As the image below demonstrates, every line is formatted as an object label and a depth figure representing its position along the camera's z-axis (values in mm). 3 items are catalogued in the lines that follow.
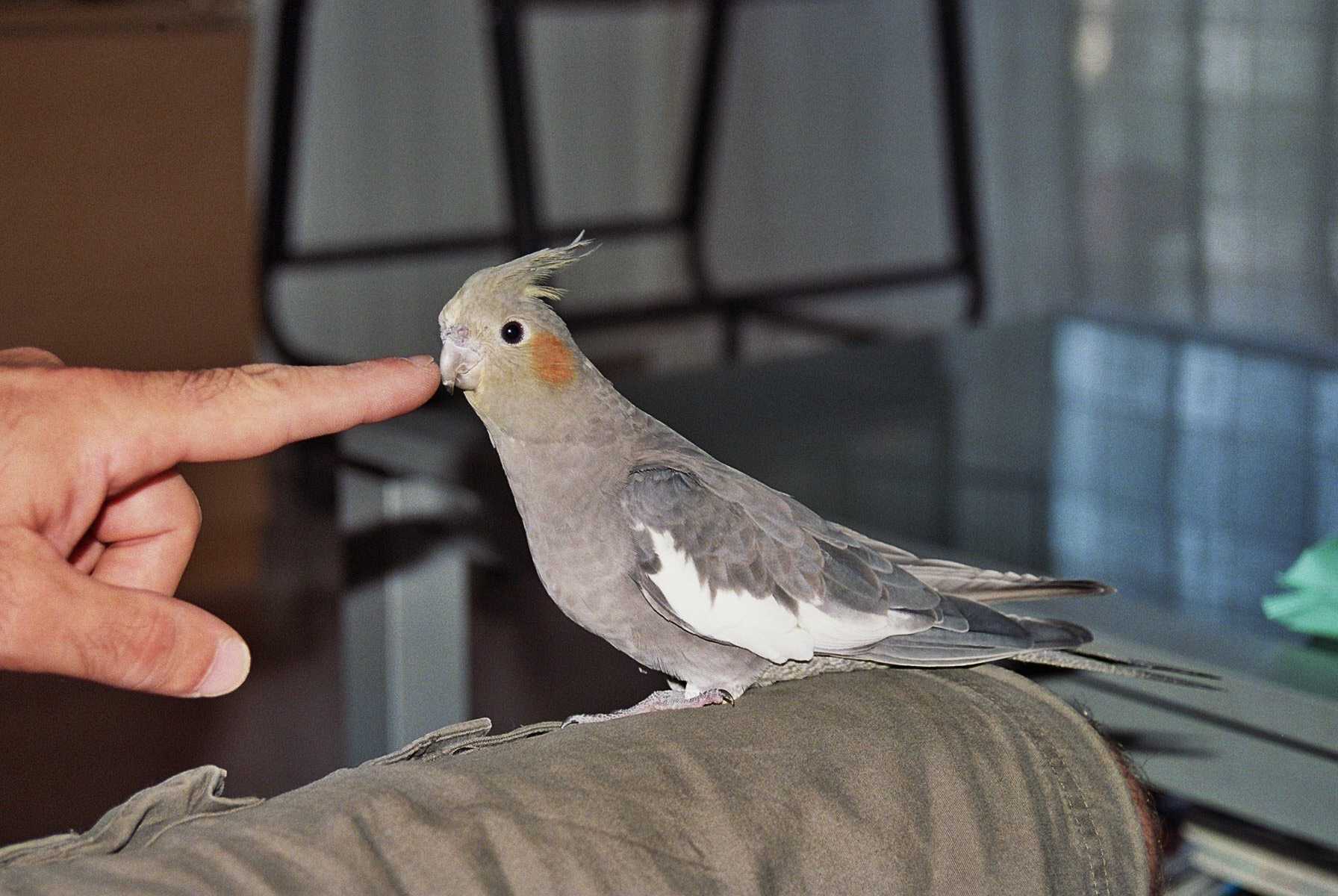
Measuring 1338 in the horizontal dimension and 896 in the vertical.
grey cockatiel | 701
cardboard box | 1854
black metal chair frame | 2336
